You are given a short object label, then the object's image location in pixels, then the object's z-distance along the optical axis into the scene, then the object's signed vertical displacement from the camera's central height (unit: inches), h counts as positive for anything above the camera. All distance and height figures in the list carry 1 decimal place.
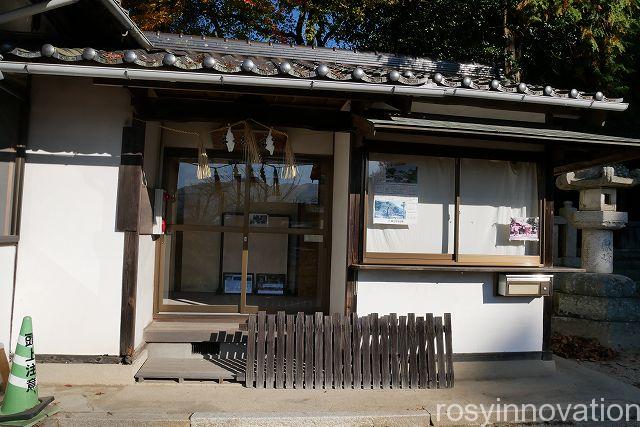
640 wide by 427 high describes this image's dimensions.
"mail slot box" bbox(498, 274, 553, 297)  217.2 -23.4
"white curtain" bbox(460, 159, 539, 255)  224.5 +18.0
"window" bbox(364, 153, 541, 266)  217.6 +12.7
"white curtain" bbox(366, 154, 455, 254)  217.6 +10.7
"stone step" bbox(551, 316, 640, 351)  286.7 -61.3
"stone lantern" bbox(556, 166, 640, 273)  299.8 +21.2
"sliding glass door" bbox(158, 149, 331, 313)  252.2 -3.7
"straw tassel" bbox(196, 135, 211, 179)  211.3 +31.4
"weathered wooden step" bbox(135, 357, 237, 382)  190.4 -63.0
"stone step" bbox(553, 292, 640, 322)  289.4 -45.7
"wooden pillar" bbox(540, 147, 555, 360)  226.2 +1.4
